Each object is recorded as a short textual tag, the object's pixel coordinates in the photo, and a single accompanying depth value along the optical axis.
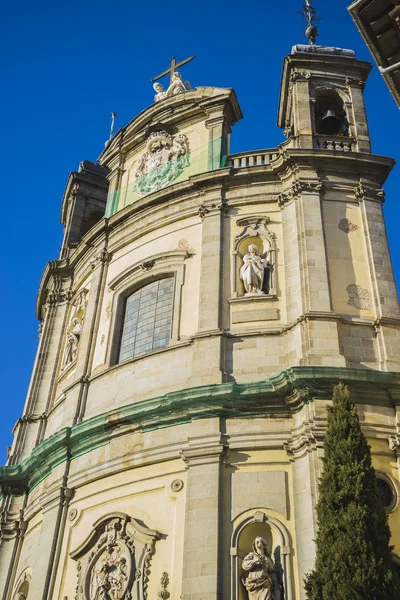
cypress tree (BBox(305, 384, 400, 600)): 9.91
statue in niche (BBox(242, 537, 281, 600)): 11.95
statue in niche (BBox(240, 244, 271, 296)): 15.99
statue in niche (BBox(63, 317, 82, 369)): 19.33
